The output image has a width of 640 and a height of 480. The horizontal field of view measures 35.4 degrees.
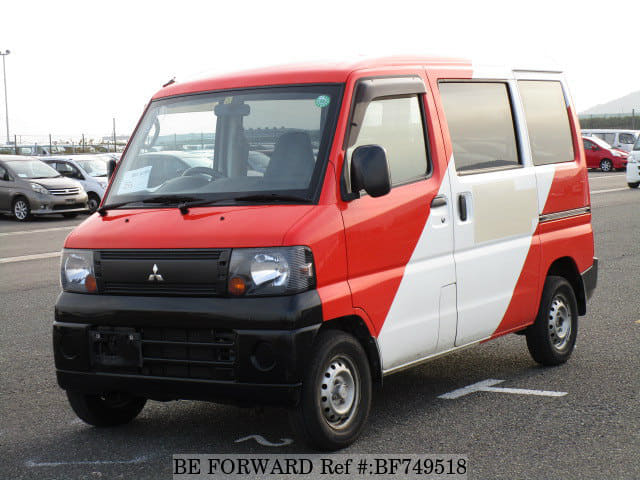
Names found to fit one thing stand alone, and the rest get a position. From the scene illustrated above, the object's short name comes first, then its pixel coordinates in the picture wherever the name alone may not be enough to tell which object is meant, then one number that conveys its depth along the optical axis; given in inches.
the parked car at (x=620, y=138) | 1769.2
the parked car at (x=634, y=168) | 1184.8
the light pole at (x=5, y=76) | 2443.9
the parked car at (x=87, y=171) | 1068.5
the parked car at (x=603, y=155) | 1679.4
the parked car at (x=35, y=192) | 975.0
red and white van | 190.1
